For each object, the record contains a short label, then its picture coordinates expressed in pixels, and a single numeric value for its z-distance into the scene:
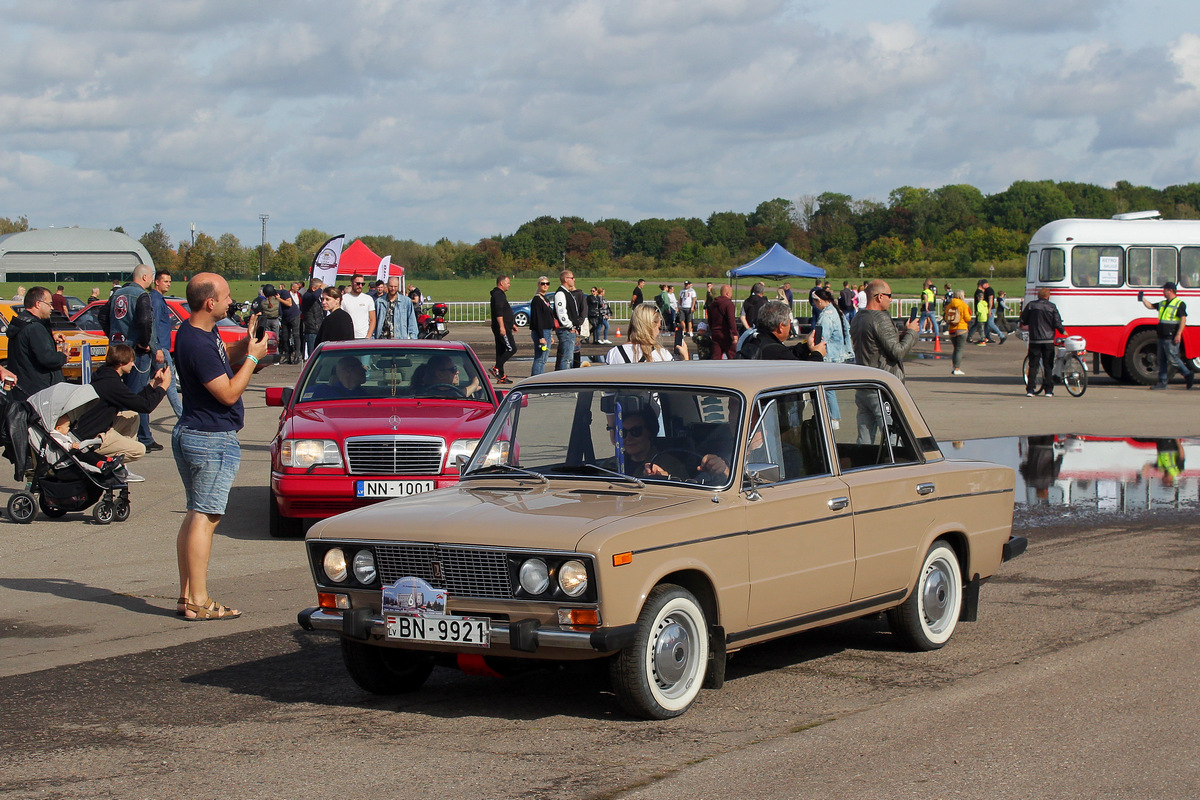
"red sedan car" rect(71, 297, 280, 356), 25.87
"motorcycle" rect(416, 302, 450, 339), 36.00
